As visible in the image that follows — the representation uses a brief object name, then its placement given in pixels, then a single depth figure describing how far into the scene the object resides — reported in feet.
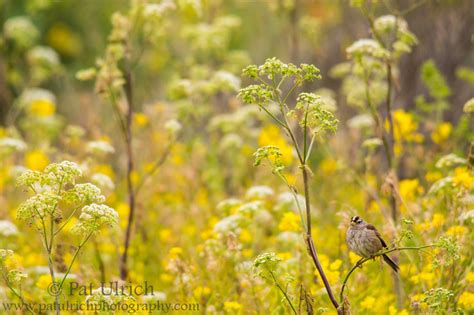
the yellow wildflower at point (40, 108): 51.96
